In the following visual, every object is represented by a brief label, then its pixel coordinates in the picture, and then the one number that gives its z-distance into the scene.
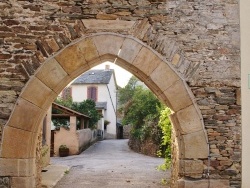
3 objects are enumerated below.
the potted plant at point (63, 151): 17.19
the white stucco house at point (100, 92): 31.06
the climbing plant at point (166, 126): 8.82
